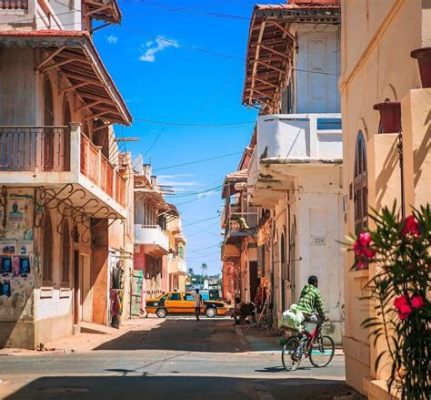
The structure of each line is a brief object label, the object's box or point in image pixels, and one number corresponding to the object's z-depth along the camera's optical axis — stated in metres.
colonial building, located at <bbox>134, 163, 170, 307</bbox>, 46.06
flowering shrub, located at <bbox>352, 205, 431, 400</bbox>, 4.77
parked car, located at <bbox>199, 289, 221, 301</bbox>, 64.24
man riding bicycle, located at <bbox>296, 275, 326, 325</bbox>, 15.23
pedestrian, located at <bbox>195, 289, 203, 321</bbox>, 39.47
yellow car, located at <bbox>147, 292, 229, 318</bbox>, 44.09
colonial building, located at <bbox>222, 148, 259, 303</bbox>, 41.10
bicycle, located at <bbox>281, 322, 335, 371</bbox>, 14.84
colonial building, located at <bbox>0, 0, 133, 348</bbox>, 18.91
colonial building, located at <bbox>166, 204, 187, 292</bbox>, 64.81
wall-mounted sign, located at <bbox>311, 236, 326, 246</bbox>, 20.48
